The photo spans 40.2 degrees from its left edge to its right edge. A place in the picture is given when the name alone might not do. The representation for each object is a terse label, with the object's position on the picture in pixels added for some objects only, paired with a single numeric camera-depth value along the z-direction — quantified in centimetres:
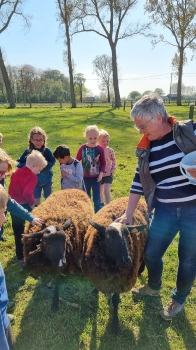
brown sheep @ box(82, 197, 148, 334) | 296
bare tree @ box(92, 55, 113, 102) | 7431
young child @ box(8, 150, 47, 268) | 406
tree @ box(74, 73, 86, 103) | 7681
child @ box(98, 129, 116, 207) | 576
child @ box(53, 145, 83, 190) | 479
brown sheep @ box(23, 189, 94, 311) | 313
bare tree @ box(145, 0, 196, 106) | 2912
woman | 256
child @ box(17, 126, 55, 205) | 503
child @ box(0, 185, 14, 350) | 174
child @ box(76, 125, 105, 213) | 517
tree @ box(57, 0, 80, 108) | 2741
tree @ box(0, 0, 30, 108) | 2714
